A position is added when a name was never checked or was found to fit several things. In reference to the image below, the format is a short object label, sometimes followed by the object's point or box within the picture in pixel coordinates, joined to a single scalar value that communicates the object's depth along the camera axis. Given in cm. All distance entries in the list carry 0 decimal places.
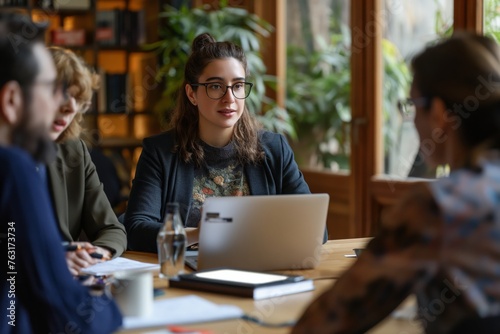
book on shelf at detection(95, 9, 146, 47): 587
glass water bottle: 213
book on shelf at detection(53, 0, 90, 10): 564
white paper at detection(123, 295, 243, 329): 164
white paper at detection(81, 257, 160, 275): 214
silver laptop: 211
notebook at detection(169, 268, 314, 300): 189
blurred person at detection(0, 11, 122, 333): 139
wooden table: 163
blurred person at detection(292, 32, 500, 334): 126
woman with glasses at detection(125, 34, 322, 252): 280
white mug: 168
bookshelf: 571
